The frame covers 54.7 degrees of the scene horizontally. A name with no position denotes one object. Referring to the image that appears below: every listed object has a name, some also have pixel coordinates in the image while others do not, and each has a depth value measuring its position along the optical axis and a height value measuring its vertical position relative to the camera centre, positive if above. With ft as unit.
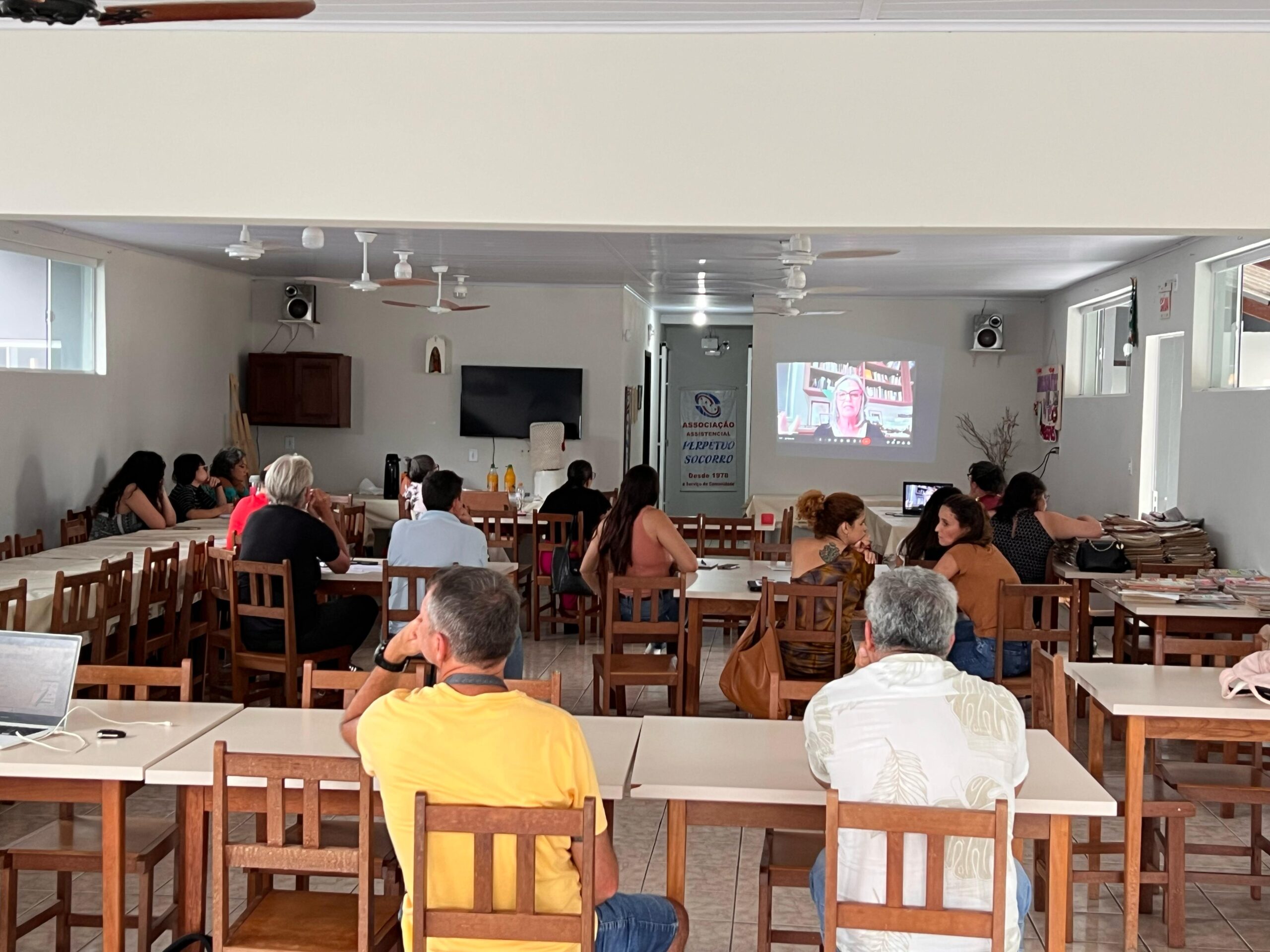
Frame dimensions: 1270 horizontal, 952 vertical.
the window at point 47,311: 25.18 +2.17
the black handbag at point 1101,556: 21.80 -2.14
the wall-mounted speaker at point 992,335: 36.52 +2.94
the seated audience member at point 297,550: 17.94 -1.95
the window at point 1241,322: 21.58 +2.16
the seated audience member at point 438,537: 18.62 -1.76
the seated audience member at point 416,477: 26.00 -1.26
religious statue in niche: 36.40 +1.94
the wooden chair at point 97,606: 16.60 -2.74
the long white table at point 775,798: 9.07 -2.74
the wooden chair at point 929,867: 7.67 -2.80
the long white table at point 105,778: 9.43 -2.85
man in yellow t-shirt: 7.77 -2.11
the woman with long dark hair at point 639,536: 19.77 -1.79
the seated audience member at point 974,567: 17.29 -1.89
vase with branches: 37.09 -0.12
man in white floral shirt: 8.25 -2.19
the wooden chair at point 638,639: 17.65 -3.19
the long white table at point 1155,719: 11.57 -2.67
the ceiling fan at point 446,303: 30.19 +3.17
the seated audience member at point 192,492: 28.58 -1.82
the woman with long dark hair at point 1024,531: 20.56 -1.61
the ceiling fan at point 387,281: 25.43 +2.96
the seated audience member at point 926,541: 20.13 -1.80
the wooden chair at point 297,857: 8.27 -3.03
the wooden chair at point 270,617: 17.53 -3.12
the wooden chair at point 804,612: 16.51 -2.49
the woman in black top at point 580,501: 26.21 -1.64
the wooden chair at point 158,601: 18.62 -2.92
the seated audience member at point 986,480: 22.27 -0.84
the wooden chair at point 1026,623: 17.10 -2.70
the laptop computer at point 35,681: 10.18 -2.24
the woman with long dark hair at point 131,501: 25.68 -1.85
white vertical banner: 53.31 -0.27
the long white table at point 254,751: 9.34 -2.70
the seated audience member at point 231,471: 30.27 -1.37
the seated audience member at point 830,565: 17.13 -1.92
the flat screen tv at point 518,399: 36.63 +0.71
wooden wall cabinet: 36.14 +0.88
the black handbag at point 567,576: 24.82 -3.09
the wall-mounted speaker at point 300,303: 36.11 +3.40
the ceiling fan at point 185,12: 7.57 +2.63
